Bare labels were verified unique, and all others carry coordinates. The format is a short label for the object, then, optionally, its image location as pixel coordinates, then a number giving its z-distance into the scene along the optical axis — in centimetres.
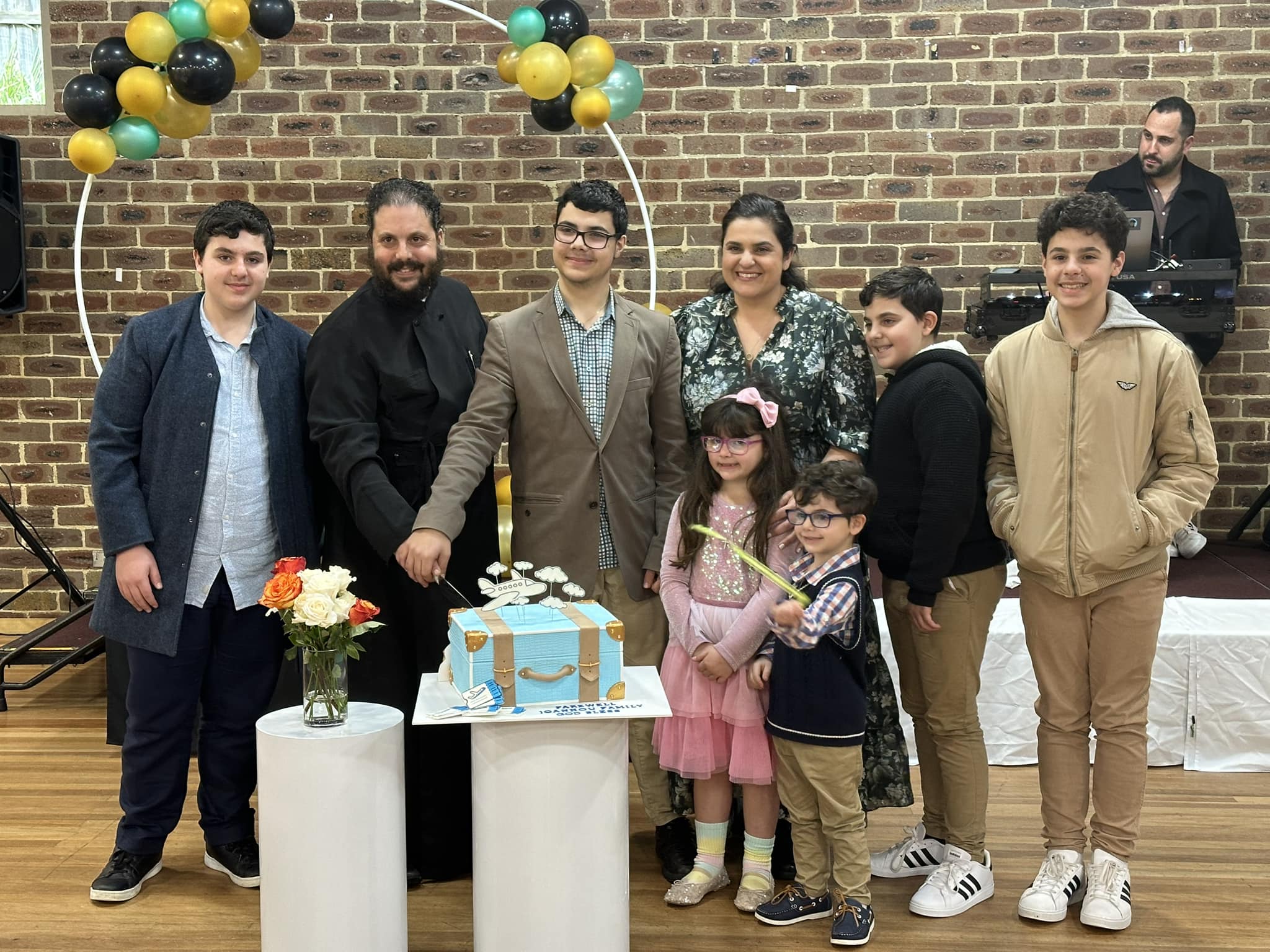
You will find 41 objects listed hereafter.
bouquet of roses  246
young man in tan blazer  288
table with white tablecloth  375
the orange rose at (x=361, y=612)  251
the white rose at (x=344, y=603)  247
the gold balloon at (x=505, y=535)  357
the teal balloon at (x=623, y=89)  456
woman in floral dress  289
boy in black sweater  276
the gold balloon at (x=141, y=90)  426
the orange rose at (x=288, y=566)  253
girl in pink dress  273
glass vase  250
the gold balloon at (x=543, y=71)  430
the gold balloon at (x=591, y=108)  443
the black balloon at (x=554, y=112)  456
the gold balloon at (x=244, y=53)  444
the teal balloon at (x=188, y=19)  428
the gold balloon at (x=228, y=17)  425
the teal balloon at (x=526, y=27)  438
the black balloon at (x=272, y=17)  430
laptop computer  436
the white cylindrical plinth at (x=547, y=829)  238
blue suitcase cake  239
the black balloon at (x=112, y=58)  434
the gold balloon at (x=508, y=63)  449
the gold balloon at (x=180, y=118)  441
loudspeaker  511
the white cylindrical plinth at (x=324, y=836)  240
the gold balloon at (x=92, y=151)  436
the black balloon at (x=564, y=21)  441
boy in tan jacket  268
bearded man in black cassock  287
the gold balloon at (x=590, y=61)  439
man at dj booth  496
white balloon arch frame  457
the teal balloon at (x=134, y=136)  441
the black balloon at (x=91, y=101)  431
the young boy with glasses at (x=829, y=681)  263
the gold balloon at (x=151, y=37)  423
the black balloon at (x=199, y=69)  420
